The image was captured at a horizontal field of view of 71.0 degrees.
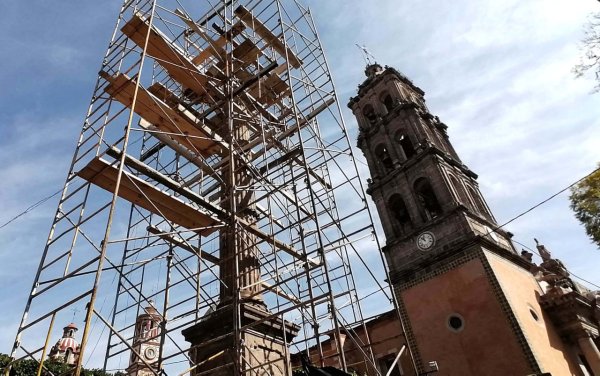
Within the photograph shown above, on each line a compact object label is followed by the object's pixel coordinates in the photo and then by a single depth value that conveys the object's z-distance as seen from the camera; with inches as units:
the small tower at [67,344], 1820.9
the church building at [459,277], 665.0
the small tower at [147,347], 1823.3
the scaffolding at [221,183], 295.4
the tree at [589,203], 709.3
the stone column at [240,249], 334.6
